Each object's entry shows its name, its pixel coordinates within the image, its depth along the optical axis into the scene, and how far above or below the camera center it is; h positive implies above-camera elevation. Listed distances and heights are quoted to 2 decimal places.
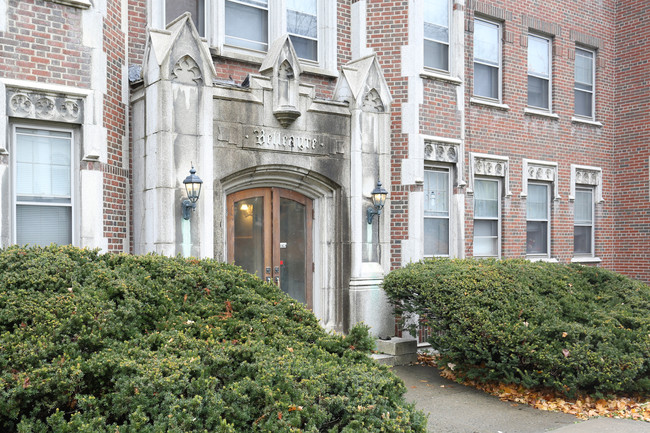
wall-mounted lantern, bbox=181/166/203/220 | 8.05 +0.35
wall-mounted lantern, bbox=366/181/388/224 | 10.03 +0.23
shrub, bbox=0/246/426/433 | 3.88 -0.97
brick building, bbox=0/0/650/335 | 7.88 +1.27
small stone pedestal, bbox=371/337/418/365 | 9.78 -2.09
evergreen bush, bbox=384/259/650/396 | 7.50 -1.35
